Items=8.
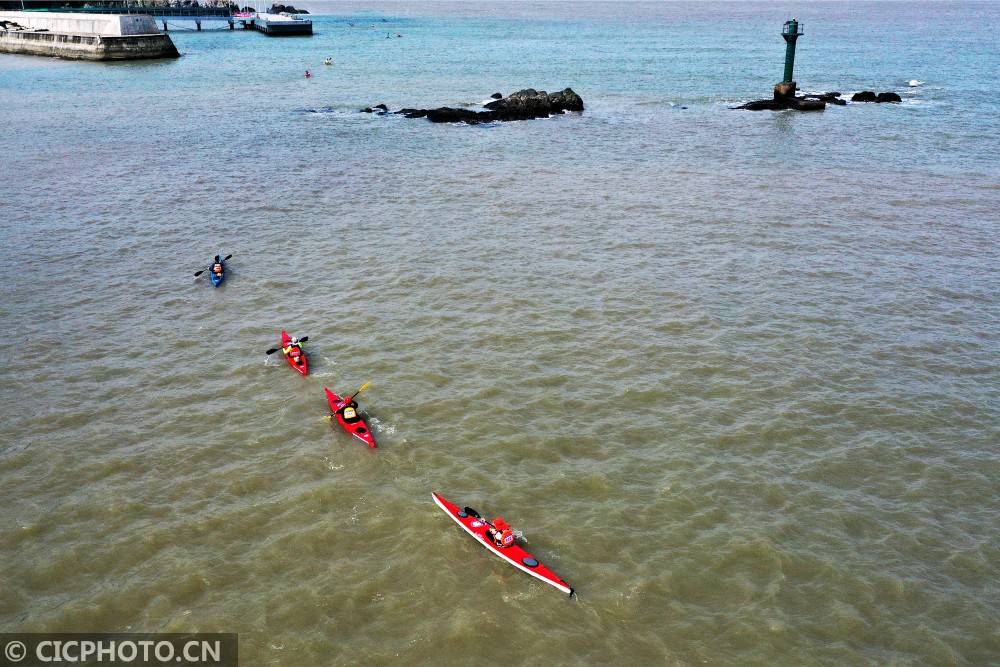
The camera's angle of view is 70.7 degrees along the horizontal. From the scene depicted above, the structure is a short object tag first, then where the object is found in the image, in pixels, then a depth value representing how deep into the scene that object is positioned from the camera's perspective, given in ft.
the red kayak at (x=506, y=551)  45.93
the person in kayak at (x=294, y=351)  71.15
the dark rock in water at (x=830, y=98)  209.26
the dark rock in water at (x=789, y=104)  201.16
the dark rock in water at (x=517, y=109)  191.42
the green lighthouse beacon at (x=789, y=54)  209.97
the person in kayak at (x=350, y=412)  60.85
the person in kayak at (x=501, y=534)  47.35
